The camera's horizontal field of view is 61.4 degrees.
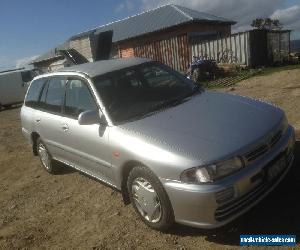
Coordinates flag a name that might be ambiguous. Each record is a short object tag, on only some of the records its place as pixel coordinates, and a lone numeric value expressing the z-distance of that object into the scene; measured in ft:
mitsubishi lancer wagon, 7.57
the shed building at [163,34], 48.93
